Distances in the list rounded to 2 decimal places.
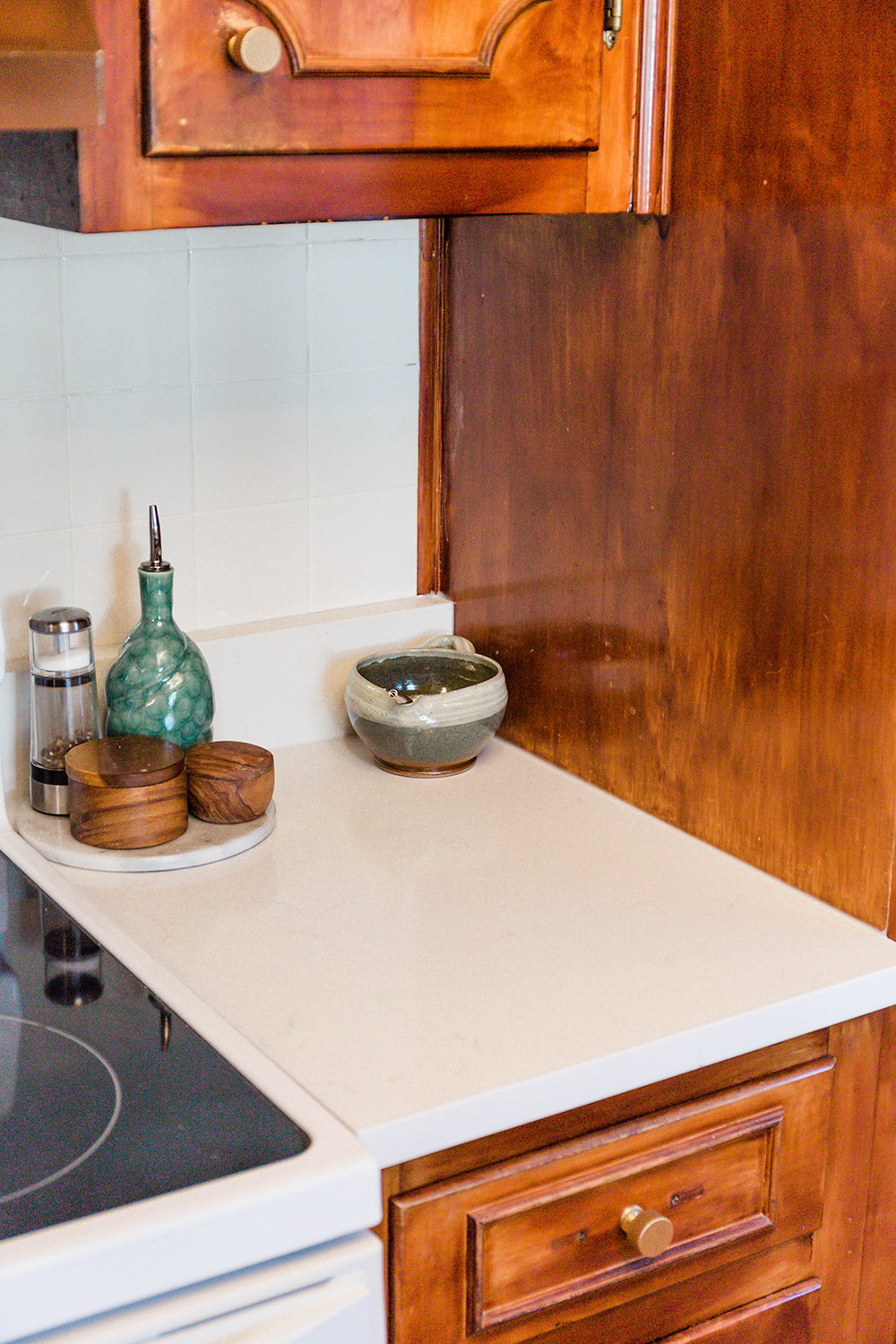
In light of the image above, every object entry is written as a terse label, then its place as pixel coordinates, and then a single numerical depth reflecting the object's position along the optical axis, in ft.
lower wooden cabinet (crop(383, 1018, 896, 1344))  3.48
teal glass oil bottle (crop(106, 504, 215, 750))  4.64
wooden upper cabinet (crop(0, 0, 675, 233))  3.47
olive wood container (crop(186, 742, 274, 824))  4.50
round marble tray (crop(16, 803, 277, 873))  4.36
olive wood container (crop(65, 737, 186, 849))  4.33
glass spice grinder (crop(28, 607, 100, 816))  4.55
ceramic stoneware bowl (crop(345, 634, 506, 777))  4.90
